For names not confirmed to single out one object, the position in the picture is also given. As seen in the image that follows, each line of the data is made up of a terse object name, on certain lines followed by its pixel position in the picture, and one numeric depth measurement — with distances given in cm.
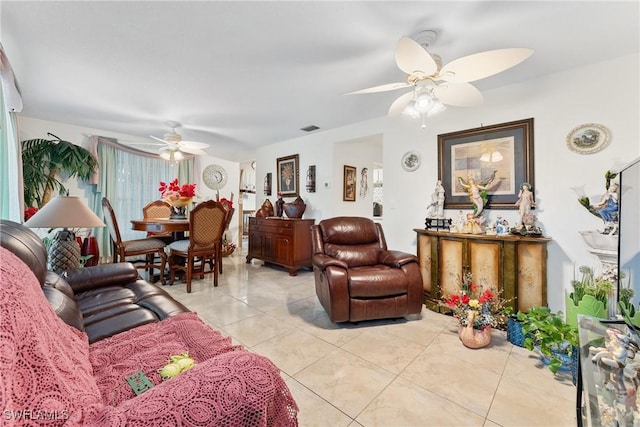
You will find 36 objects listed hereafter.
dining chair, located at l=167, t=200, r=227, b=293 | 327
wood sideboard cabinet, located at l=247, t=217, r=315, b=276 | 408
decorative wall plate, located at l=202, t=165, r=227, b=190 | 579
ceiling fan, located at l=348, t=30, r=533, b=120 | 150
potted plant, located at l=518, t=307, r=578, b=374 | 168
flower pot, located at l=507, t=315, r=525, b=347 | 205
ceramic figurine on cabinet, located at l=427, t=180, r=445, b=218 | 301
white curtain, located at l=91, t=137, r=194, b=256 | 432
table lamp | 201
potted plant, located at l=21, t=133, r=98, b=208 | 356
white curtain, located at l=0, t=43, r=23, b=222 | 219
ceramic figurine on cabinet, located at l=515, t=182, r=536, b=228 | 245
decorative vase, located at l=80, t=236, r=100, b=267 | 374
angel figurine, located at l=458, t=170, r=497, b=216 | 269
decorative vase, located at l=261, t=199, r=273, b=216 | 479
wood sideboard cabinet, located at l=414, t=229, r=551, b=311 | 226
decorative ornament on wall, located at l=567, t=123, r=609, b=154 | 224
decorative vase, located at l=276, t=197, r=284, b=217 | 480
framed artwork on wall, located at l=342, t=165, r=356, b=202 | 444
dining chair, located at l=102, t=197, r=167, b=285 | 331
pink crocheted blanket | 53
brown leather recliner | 231
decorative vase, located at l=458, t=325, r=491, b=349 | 201
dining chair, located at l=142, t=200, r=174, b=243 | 416
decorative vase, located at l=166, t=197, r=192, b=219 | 362
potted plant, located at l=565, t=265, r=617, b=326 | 173
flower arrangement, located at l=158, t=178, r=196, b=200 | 359
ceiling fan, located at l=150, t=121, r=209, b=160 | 368
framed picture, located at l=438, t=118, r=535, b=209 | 260
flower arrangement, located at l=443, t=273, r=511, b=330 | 206
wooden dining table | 333
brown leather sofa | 129
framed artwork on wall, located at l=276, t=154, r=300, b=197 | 484
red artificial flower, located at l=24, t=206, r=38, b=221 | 316
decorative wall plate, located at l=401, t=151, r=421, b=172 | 331
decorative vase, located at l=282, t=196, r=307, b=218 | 439
